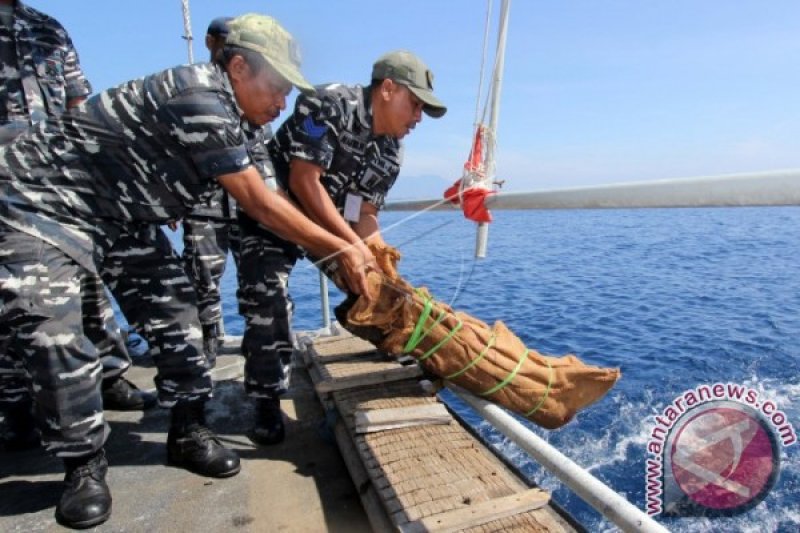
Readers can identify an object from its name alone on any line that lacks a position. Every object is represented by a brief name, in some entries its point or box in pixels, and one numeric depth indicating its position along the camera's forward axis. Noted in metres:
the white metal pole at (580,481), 1.57
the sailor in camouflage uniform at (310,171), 2.76
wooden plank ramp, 2.02
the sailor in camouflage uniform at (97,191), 2.18
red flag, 2.95
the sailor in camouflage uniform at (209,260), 4.04
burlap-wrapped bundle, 2.94
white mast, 3.68
